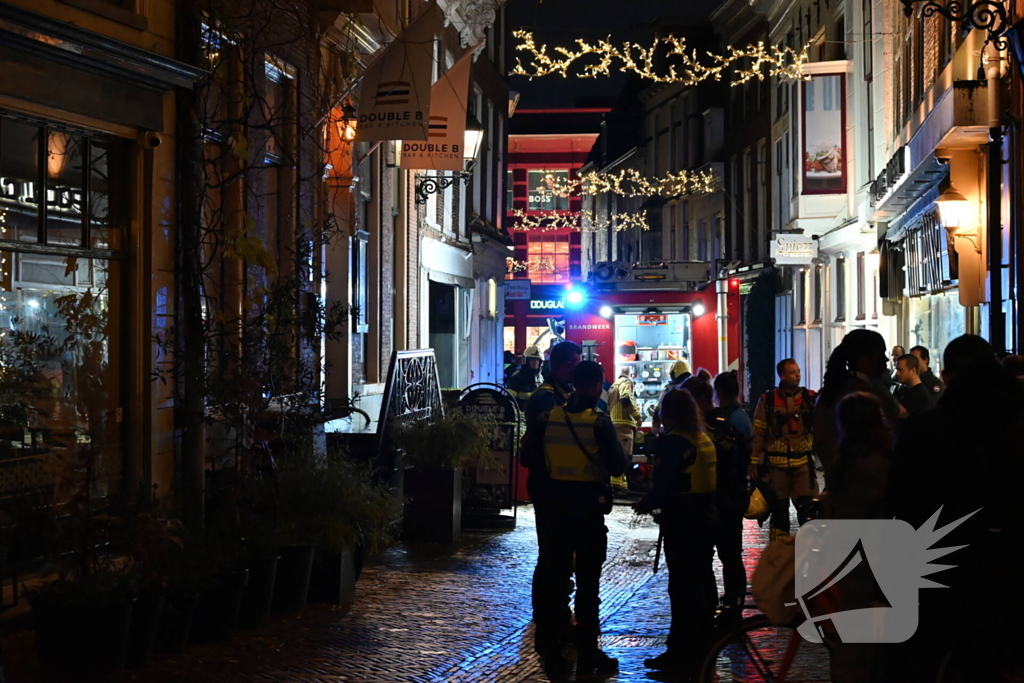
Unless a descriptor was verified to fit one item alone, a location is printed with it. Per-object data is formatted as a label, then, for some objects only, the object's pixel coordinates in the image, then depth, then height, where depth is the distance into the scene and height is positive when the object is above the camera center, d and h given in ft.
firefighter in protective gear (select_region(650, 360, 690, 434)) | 52.60 -0.38
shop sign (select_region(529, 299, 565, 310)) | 161.89 +7.90
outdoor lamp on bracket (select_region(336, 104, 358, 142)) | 40.65 +8.36
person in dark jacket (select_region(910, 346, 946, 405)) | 44.82 -0.65
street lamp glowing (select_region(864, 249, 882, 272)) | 79.97 +6.70
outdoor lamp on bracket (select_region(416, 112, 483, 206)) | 54.80 +9.46
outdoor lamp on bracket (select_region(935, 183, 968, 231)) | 48.83 +6.13
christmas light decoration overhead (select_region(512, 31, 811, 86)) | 51.34 +13.38
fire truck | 91.15 +3.29
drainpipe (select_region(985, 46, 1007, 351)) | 44.47 +6.75
